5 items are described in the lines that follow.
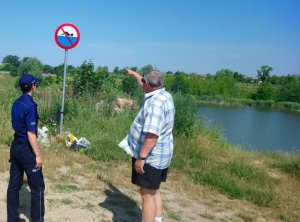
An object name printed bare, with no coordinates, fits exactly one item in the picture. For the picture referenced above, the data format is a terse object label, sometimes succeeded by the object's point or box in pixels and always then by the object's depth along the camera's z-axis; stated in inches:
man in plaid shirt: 109.7
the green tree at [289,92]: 1894.0
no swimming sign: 242.8
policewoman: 110.0
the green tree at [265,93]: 1984.3
